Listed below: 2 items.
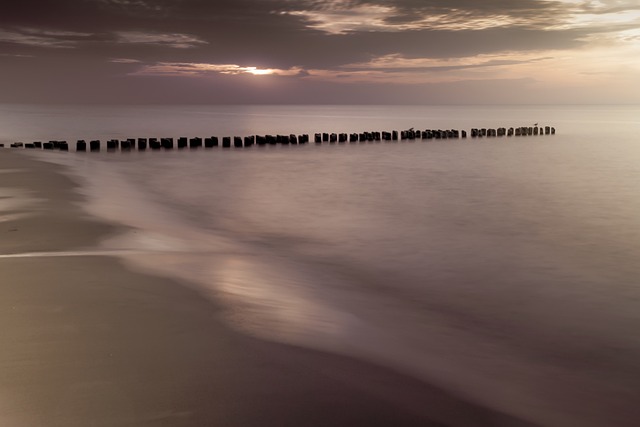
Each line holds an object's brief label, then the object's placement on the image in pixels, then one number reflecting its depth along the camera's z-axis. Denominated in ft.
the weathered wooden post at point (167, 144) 93.41
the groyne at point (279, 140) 87.97
